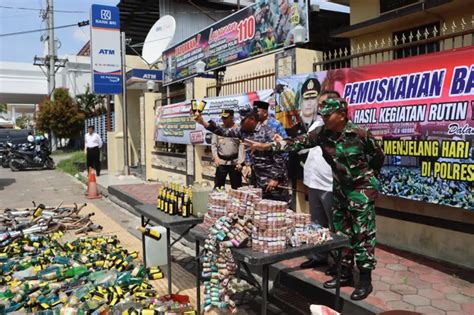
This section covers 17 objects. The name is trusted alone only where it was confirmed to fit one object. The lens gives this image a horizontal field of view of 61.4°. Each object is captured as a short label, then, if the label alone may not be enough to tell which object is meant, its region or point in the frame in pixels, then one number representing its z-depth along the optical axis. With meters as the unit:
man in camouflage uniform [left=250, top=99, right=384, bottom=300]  3.38
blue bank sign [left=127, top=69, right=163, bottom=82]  12.85
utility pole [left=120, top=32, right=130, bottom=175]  12.87
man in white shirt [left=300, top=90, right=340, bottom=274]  4.21
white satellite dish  12.42
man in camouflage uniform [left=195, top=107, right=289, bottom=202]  4.45
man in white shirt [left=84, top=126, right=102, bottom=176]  12.82
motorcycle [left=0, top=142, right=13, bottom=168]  19.03
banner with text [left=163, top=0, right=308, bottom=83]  6.79
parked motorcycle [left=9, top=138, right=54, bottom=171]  18.03
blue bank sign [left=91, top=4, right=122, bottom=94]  12.56
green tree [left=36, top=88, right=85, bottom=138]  23.84
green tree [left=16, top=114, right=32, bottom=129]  65.51
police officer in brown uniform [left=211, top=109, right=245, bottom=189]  5.39
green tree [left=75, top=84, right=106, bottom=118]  28.22
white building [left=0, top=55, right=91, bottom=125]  32.78
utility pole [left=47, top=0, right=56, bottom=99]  26.02
